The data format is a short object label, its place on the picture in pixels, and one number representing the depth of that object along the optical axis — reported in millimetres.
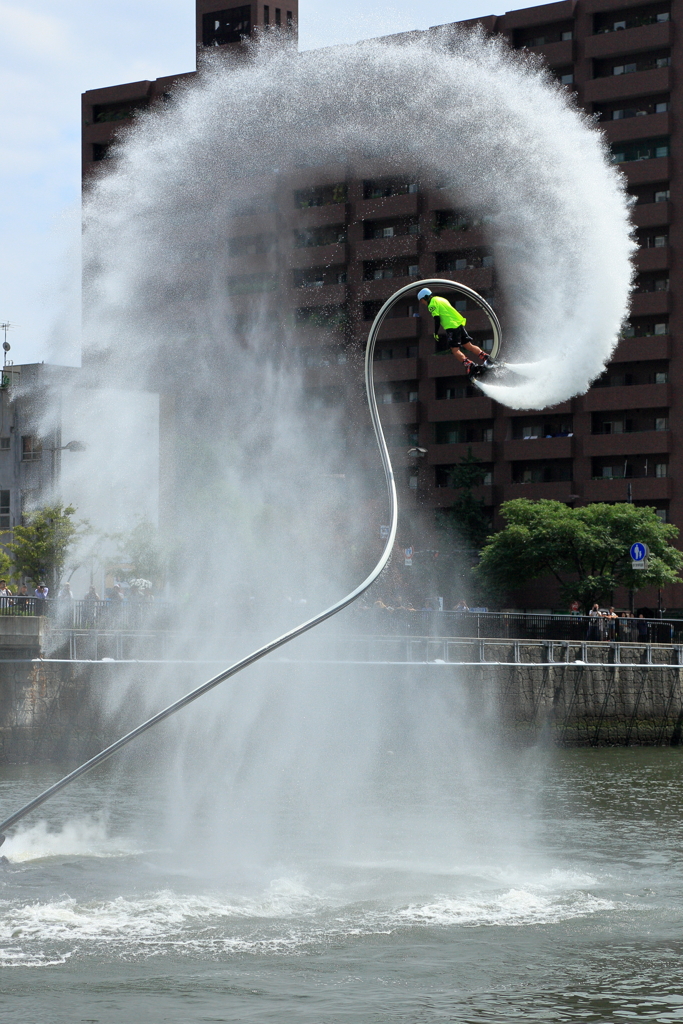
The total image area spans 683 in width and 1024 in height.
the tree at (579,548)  93562
